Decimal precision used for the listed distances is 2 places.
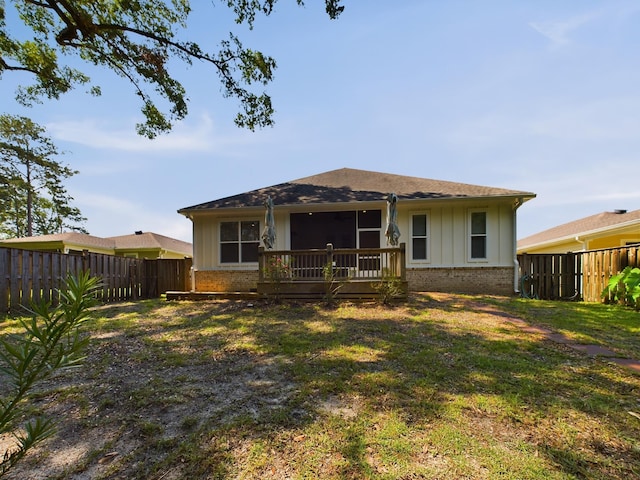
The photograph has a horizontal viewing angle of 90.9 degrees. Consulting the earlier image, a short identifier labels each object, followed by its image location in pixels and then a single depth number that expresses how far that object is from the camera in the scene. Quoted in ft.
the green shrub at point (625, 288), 24.31
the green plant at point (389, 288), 25.95
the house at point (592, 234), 41.52
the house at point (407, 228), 34.60
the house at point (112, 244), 63.72
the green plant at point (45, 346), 2.86
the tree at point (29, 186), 81.61
